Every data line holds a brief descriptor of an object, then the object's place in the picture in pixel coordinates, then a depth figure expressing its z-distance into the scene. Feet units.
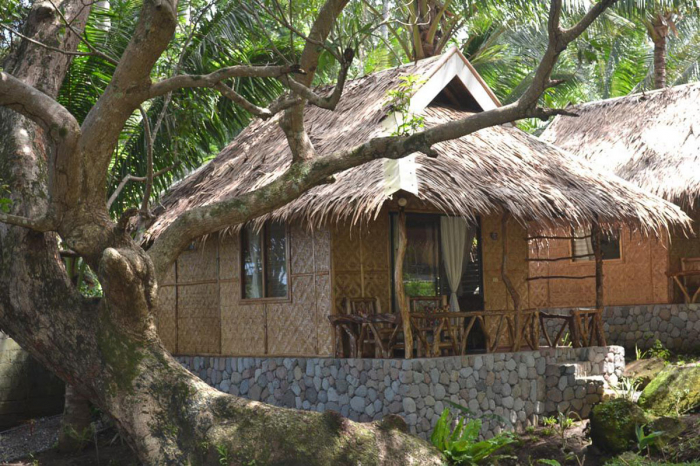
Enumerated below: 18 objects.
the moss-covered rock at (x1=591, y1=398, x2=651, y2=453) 27.86
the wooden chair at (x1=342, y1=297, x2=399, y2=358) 29.55
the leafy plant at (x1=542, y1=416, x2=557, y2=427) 32.45
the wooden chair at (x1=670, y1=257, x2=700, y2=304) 43.78
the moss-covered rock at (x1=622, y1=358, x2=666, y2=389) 37.24
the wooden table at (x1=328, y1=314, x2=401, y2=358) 29.55
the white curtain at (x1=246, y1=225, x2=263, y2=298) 35.01
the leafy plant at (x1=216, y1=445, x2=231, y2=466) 20.02
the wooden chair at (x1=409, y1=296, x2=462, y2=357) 29.48
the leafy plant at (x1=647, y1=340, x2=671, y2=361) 41.04
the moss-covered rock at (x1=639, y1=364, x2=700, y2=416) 31.14
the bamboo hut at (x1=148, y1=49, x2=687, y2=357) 29.76
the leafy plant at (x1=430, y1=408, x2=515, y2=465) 25.84
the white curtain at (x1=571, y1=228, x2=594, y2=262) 48.54
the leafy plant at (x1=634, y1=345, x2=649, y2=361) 41.81
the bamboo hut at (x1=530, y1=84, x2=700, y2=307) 44.09
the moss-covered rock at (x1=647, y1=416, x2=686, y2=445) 27.27
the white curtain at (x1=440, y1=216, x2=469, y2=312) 35.22
